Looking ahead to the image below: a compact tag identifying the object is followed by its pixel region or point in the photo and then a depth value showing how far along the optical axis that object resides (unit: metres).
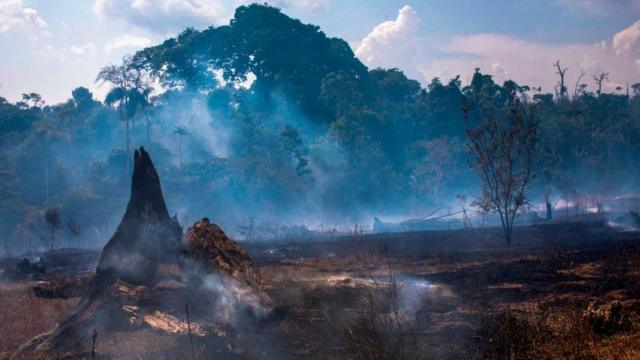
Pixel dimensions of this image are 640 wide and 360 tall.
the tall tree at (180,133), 47.18
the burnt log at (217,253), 12.18
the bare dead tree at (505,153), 22.79
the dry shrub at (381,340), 8.59
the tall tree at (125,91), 46.09
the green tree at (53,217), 26.59
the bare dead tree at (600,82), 80.47
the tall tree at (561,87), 72.74
